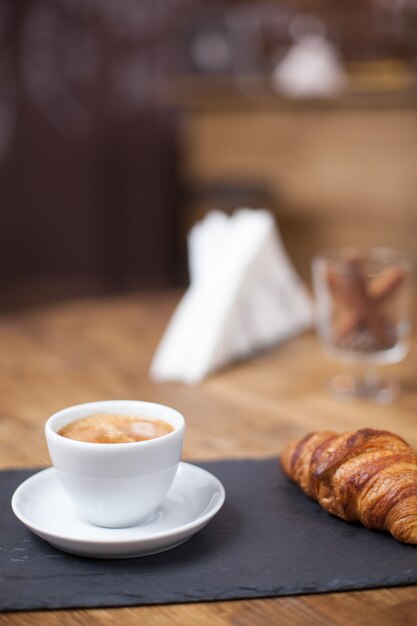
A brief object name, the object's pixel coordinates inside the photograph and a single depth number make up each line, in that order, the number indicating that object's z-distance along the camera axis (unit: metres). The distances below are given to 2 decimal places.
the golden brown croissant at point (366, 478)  0.75
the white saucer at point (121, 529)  0.73
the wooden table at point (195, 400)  0.70
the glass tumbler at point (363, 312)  1.06
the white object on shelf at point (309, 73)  4.21
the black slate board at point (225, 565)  0.71
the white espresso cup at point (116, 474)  0.74
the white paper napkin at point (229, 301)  1.14
